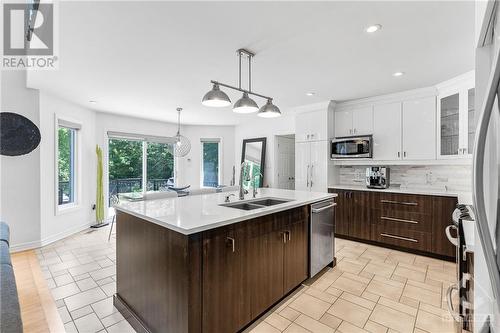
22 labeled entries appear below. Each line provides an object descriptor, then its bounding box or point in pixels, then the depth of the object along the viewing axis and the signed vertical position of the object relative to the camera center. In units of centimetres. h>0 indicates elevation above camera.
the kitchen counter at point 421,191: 305 -39
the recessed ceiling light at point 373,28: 206 +119
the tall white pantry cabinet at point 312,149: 450 +30
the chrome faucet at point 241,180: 271 -18
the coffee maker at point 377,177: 407 -21
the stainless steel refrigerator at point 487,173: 51 -2
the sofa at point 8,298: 119 -79
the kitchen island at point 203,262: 157 -75
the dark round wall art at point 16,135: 348 +44
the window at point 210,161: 719 +11
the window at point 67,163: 445 +2
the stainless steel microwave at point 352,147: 409 +31
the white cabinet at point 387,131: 394 +56
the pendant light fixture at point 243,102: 224 +62
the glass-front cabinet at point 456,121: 312 +61
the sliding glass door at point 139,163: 575 +3
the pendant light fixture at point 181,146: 509 +40
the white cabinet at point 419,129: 363 +56
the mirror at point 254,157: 619 +20
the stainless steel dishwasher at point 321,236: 272 -85
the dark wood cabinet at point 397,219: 334 -83
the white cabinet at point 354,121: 424 +79
